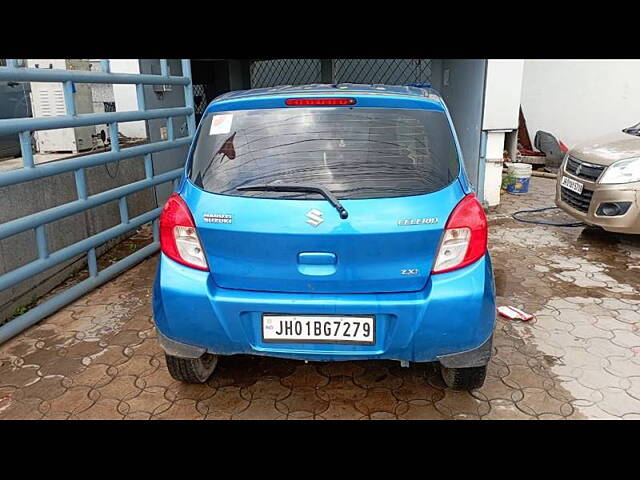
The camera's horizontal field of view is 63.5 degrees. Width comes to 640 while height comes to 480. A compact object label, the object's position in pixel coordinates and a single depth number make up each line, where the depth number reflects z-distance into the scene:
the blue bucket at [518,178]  7.41
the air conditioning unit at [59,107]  4.69
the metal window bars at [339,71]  7.23
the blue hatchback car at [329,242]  2.19
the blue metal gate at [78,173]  3.23
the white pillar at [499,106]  6.06
